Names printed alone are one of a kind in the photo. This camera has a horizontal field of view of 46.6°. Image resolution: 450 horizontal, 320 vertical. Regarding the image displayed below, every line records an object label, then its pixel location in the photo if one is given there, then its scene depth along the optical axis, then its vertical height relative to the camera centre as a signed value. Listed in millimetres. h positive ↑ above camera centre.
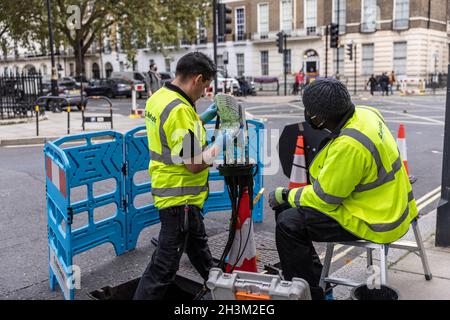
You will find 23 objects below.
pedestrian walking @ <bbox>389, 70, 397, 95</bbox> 35734 -243
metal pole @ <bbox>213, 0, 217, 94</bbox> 17989 +1984
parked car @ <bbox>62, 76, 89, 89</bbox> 36172 +125
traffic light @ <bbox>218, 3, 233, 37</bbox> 18469 +2161
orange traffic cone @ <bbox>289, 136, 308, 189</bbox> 4871 -824
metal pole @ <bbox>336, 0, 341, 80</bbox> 41681 +1340
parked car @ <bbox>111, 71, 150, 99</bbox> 35656 +411
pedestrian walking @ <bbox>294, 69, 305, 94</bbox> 37250 -304
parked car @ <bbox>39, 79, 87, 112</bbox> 22259 -717
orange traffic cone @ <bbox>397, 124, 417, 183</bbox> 5656 -705
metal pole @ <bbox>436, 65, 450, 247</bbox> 4555 -1134
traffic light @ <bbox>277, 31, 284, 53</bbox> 31922 +2242
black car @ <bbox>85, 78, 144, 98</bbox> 34875 -327
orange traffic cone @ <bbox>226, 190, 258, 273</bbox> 3709 -1144
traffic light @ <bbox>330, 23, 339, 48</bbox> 30341 +2455
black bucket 3364 -1400
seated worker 3064 -676
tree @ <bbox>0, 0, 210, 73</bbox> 32500 +4045
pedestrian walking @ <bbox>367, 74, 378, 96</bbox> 35312 -389
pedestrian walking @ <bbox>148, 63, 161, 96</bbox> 16812 +14
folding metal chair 3279 -1274
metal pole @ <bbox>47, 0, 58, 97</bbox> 20734 +456
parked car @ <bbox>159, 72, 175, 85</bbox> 32938 +333
